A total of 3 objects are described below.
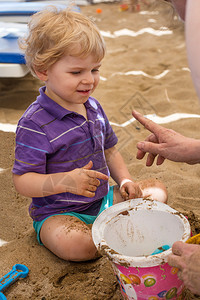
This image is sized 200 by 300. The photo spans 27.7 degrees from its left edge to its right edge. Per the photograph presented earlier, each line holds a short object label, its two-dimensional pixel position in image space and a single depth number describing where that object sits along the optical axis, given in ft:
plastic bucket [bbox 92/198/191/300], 3.52
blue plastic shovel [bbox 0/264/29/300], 4.35
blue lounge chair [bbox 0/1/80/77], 8.14
